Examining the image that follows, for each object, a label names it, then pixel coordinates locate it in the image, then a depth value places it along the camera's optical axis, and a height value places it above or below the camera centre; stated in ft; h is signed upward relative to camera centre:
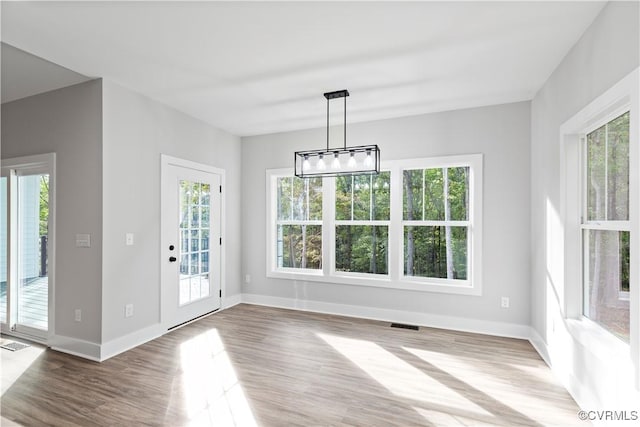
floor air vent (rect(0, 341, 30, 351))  10.94 -4.58
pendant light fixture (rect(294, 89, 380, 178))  10.36 +1.79
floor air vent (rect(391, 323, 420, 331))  13.07 -4.59
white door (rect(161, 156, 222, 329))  12.71 -1.13
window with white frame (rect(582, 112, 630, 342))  6.71 -0.24
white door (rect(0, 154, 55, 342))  11.80 -1.20
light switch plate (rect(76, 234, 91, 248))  10.40 -0.86
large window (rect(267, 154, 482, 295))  13.24 -0.51
